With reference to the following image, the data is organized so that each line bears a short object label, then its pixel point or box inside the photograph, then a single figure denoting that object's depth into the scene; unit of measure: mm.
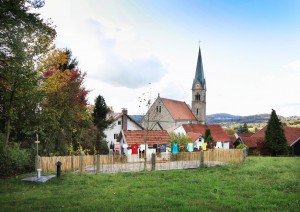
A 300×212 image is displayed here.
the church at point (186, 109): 62083
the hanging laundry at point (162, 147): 28224
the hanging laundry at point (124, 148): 27416
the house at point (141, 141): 27636
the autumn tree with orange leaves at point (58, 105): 20690
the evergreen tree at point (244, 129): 84025
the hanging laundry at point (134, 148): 26972
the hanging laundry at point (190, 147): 28222
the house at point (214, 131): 54488
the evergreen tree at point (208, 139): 44338
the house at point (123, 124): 42826
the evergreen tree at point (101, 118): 30380
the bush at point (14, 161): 16159
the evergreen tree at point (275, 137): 35452
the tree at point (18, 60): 10517
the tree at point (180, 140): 31605
